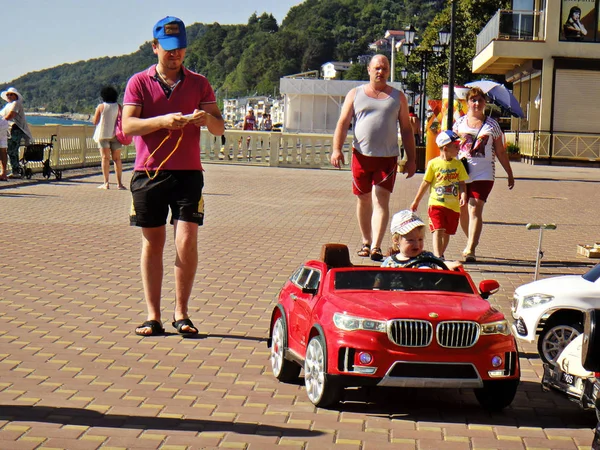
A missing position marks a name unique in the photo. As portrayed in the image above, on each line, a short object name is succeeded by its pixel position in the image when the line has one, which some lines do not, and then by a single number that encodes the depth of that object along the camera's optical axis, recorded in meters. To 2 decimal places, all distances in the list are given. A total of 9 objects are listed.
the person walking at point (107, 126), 19.48
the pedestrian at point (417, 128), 29.46
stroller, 22.03
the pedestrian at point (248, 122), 44.15
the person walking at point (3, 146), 21.08
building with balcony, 42.34
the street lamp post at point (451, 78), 28.08
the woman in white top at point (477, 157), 11.65
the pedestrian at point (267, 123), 63.25
